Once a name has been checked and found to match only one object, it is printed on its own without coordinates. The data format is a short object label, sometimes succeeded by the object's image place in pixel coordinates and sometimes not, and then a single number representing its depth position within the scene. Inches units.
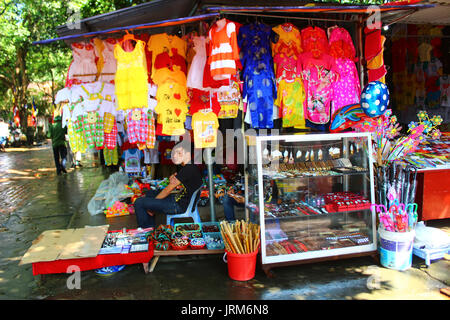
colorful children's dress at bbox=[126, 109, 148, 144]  172.4
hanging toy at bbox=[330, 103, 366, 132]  165.5
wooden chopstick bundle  131.8
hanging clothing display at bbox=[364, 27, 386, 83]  168.4
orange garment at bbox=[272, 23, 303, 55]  170.6
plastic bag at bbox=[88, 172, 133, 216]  241.1
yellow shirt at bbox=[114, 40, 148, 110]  152.1
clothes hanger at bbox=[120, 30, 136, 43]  147.1
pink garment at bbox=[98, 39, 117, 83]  176.4
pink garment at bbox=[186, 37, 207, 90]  159.2
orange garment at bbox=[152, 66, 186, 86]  165.0
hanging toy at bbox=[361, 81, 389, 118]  147.6
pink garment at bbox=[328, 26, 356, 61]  174.7
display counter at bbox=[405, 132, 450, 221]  172.4
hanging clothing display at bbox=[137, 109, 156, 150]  177.5
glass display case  139.3
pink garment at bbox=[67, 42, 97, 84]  170.1
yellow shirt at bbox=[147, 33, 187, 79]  165.2
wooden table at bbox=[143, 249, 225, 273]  143.5
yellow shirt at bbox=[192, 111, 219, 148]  167.9
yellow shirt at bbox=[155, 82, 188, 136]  167.8
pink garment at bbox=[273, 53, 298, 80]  170.7
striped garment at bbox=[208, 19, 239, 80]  137.5
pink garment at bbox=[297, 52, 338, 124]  173.3
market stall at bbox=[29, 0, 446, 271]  145.1
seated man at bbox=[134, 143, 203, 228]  162.4
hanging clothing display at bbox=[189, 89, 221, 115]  167.3
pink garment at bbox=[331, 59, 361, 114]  175.6
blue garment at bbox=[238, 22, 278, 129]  164.6
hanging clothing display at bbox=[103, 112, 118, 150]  185.9
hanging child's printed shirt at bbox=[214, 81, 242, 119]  169.3
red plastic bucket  129.8
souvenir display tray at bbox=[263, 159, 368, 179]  143.3
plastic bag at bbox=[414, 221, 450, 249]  144.2
